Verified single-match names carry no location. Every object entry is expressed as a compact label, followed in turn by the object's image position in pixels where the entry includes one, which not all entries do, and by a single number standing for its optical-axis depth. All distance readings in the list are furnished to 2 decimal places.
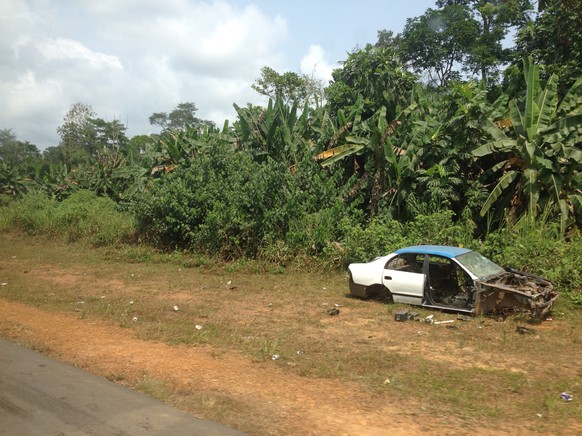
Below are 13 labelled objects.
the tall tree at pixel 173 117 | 63.90
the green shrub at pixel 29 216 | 23.09
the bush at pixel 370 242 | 13.02
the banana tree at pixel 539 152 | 12.98
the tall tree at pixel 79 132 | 43.37
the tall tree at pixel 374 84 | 19.14
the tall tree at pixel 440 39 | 30.36
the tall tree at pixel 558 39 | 17.78
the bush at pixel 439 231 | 12.56
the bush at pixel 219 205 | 16.12
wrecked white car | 9.02
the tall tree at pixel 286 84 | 34.22
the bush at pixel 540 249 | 10.38
